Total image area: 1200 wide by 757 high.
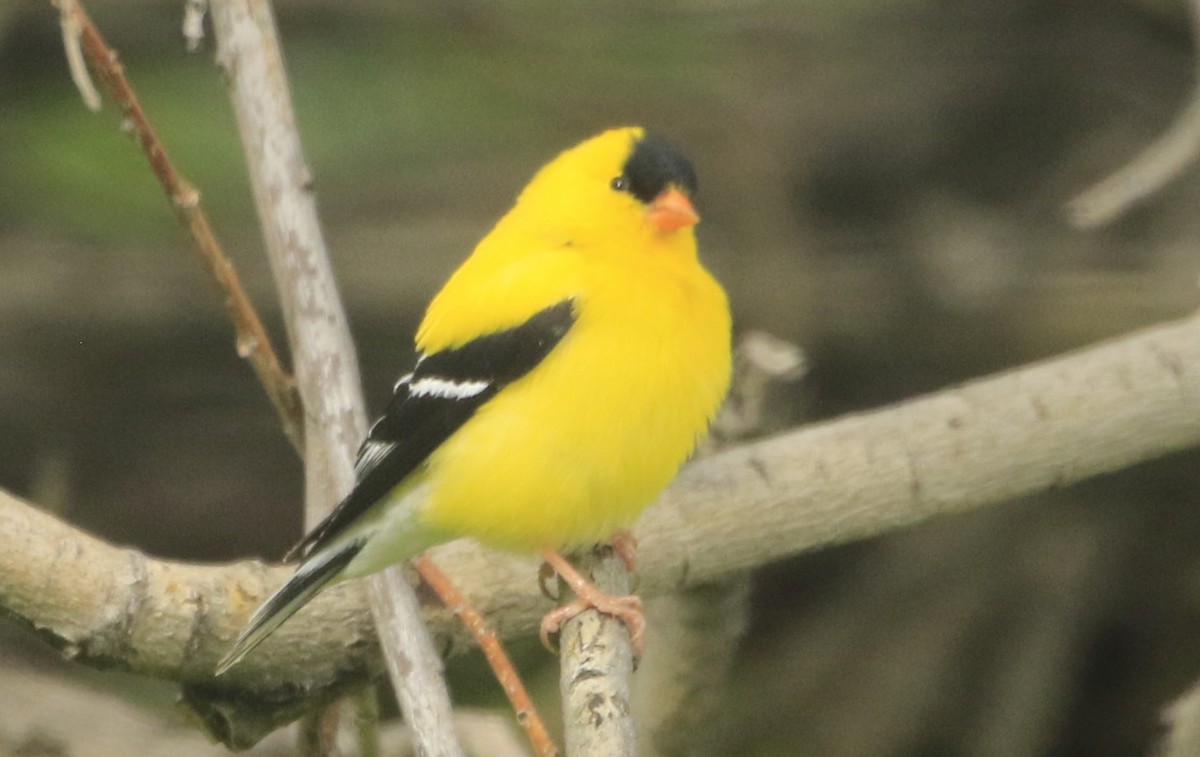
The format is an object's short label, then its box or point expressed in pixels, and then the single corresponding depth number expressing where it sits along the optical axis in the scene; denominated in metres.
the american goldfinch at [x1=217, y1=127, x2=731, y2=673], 5.15
